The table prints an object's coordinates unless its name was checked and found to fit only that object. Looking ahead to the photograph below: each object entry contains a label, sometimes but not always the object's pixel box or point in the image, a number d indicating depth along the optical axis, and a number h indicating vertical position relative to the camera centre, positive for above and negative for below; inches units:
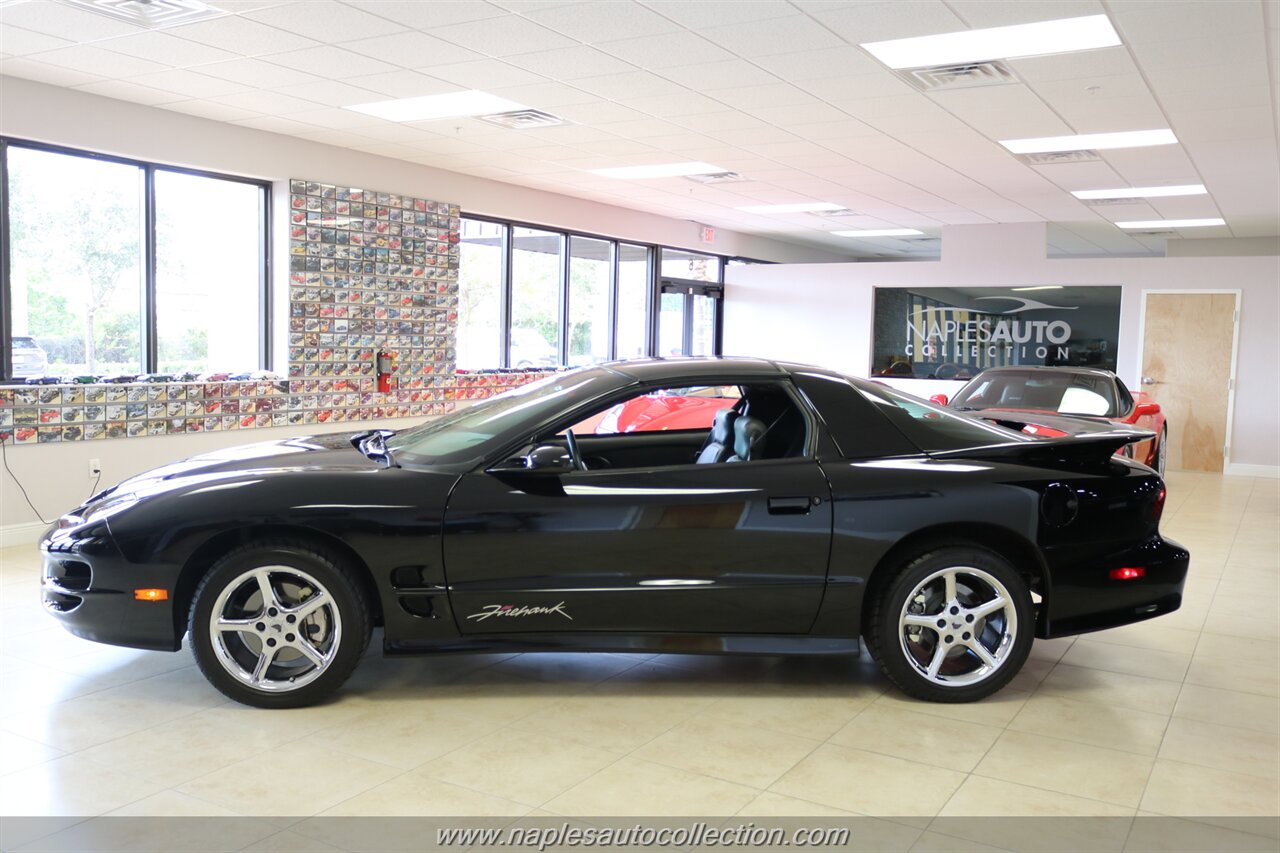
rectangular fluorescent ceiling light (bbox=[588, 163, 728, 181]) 374.0 +66.9
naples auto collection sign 488.4 +14.0
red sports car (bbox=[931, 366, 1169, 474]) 316.5 -11.4
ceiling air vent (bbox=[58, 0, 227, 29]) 193.6 +62.7
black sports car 129.9 -26.7
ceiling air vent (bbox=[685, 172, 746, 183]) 389.7 +66.9
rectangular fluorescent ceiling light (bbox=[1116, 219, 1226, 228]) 494.6 +68.8
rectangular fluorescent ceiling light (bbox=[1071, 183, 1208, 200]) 388.8 +66.8
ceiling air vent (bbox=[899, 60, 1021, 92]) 225.6 +63.9
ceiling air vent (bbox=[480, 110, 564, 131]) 290.0 +65.0
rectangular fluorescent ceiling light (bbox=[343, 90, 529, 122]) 270.7 +64.7
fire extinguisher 363.9 -11.0
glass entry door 569.6 +17.0
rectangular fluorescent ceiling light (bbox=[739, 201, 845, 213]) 466.0 +67.4
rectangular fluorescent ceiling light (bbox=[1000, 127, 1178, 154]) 293.0 +65.4
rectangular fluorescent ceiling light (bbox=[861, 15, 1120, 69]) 195.6 +63.8
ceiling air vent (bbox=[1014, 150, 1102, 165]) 326.0 +65.7
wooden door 467.5 -2.7
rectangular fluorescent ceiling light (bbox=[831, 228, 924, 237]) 557.6 +68.4
